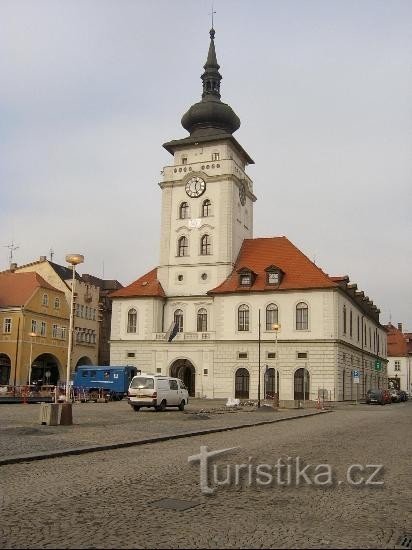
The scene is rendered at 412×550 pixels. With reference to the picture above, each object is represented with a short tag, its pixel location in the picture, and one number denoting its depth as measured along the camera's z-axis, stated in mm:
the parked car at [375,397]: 55644
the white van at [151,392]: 32875
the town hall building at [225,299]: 56188
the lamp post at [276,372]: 52500
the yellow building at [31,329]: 65188
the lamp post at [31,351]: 60897
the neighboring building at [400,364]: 109562
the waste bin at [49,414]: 21391
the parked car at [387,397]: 57578
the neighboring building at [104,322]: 83375
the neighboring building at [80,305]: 75438
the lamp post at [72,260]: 22641
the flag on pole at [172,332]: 60656
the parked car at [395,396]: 67262
